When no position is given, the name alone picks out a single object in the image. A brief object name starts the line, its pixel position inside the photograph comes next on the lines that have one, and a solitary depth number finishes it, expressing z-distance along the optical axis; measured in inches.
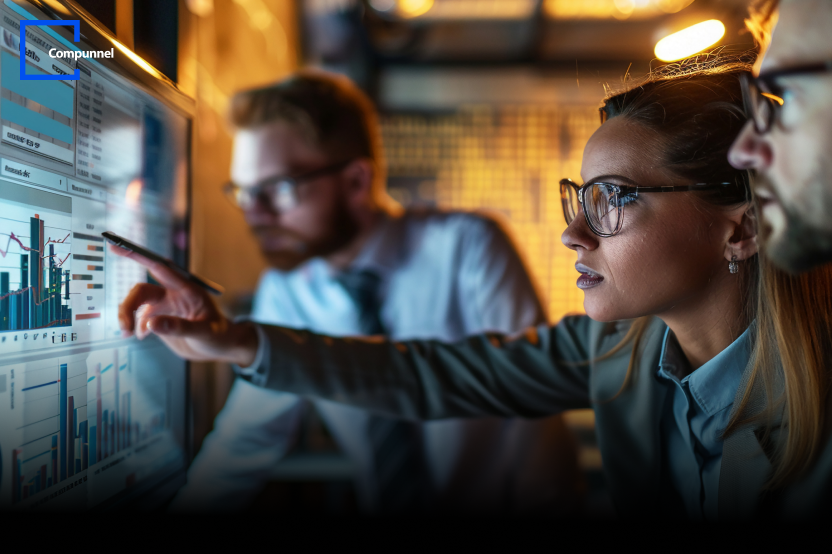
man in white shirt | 39.4
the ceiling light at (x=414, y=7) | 59.5
